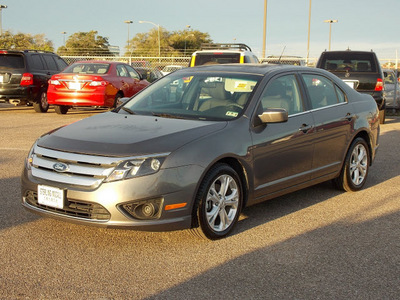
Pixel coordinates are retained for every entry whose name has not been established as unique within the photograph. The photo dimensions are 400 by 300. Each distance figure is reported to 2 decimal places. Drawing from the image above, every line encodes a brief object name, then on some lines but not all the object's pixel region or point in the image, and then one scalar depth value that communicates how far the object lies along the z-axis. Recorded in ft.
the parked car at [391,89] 63.45
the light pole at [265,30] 87.86
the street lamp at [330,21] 218.38
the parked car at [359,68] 48.62
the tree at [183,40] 266.79
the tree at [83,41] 253.44
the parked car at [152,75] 64.53
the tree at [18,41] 181.98
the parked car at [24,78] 54.70
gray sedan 15.74
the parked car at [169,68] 109.92
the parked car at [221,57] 48.44
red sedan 51.47
